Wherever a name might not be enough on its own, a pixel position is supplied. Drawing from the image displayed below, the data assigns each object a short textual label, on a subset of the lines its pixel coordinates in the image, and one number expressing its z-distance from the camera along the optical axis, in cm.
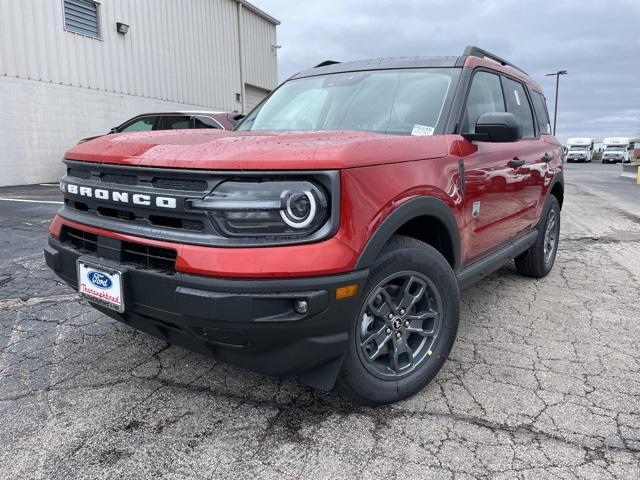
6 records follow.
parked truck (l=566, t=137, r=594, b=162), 4359
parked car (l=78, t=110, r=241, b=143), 760
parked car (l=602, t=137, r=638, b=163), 4403
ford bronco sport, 188
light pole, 3932
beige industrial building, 1137
